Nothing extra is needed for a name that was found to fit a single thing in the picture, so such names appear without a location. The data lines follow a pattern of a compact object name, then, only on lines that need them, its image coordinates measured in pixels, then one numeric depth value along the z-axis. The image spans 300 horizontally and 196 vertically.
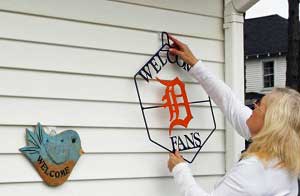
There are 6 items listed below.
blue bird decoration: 2.72
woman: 2.25
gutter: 3.50
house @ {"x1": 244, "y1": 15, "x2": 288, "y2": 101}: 21.38
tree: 9.65
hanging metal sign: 3.18
